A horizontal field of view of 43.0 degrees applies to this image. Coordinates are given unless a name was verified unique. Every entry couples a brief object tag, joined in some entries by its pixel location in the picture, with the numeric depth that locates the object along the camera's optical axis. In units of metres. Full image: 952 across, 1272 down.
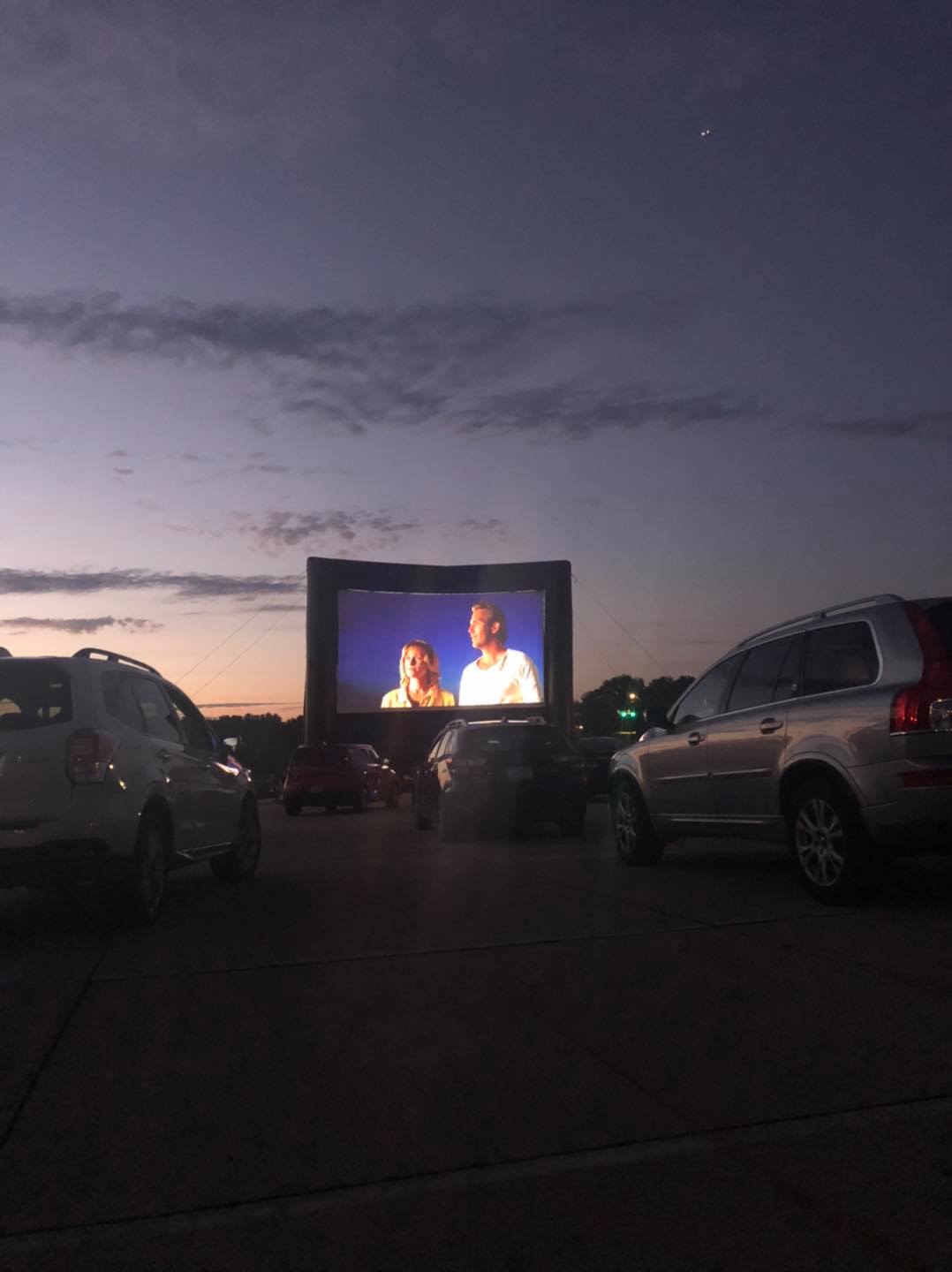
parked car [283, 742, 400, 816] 26.81
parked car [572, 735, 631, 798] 22.80
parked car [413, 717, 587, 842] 14.44
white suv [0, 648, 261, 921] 7.04
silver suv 6.84
